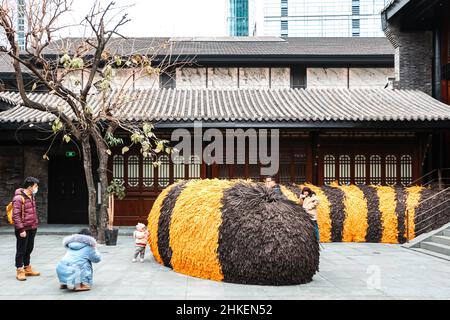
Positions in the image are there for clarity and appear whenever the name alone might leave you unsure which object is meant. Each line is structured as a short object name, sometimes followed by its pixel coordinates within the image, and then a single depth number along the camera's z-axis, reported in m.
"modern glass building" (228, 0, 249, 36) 121.28
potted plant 11.03
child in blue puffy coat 6.30
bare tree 10.41
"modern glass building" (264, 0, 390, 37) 75.88
